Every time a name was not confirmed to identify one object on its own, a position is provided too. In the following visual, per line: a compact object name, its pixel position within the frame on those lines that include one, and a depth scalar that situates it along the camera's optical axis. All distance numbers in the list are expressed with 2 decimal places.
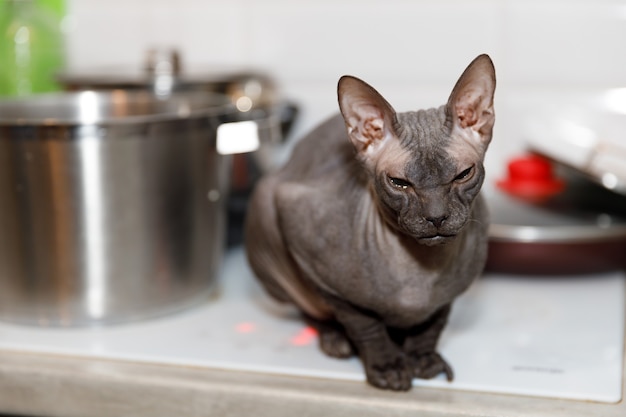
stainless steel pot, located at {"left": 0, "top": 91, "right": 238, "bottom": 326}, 0.91
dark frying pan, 1.05
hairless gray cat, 0.68
